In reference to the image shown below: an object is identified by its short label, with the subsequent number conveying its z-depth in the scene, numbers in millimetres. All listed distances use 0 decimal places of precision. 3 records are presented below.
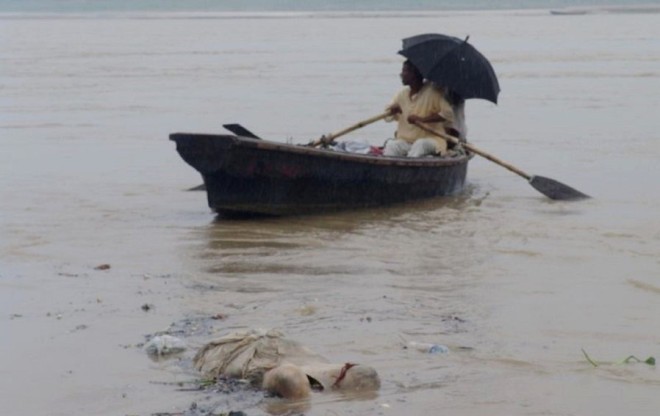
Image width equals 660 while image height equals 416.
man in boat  24125
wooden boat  21031
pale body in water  12422
